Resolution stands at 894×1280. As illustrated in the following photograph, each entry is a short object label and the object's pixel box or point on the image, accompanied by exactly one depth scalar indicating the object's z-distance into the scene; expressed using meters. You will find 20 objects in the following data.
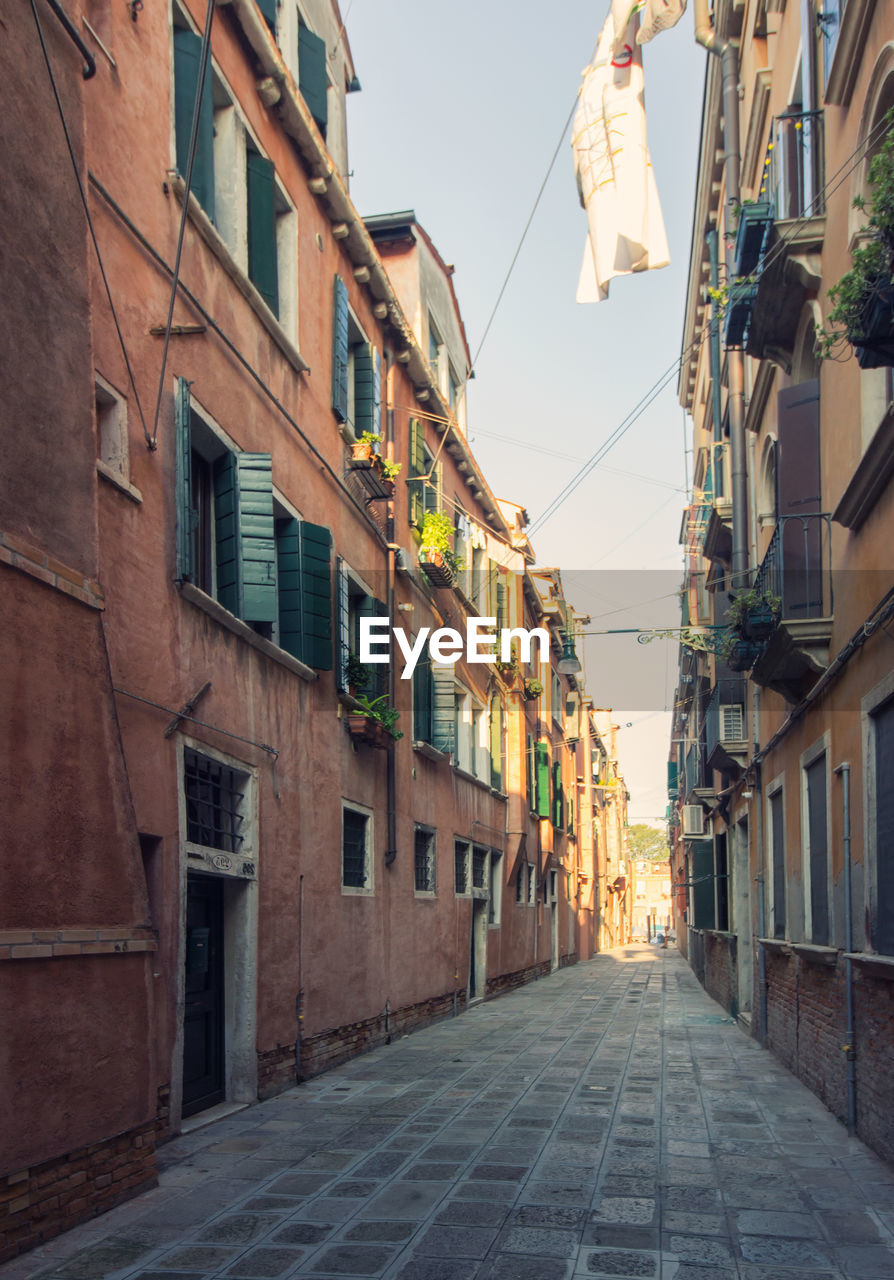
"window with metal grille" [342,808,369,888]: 12.67
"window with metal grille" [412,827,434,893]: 16.05
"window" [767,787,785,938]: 12.44
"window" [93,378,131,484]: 7.34
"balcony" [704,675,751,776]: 15.69
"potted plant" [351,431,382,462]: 12.71
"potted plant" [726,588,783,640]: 10.43
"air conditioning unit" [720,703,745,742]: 16.19
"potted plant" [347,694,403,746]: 12.29
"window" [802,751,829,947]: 9.81
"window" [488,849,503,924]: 21.81
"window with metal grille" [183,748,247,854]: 8.48
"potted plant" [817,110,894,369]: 5.13
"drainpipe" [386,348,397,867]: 14.08
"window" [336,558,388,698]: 12.34
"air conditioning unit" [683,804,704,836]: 25.09
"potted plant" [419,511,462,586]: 15.92
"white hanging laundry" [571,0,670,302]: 9.86
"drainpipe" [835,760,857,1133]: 8.21
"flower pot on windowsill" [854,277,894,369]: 5.26
